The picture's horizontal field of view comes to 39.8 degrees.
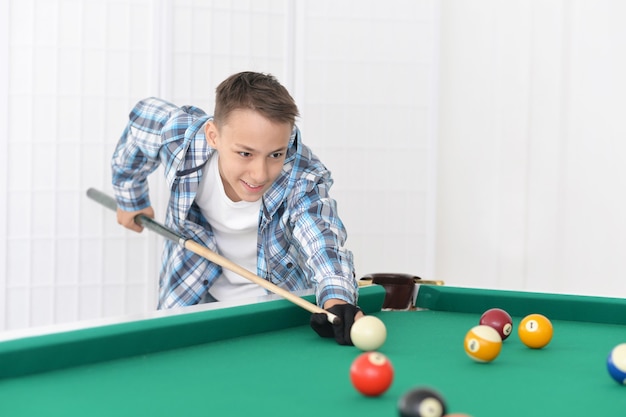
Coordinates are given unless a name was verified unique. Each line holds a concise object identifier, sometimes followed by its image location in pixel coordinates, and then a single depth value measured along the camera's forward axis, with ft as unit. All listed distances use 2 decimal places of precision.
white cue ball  6.43
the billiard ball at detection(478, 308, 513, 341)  6.99
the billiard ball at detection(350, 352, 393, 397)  4.99
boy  8.23
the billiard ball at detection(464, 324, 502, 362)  6.03
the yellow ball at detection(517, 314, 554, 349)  6.72
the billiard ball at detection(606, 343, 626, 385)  5.43
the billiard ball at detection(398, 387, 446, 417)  4.07
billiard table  4.87
